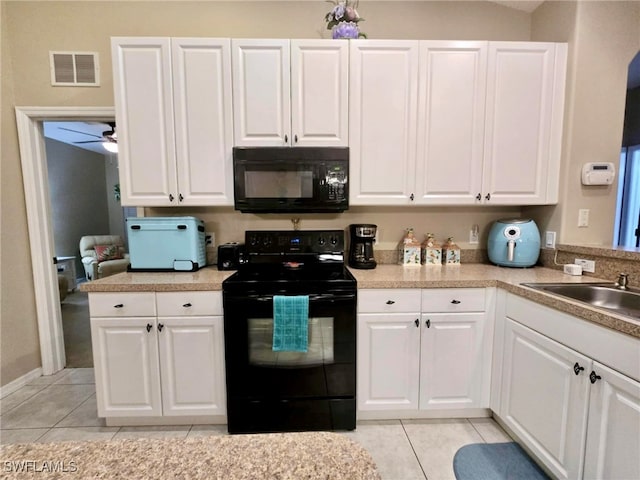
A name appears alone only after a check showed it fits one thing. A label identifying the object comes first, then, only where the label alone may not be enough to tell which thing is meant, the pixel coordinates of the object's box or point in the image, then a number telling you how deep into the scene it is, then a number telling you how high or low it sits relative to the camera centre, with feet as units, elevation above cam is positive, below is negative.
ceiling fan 13.28 +3.44
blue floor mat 5.15 -4.43
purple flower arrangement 6.59 +4.34
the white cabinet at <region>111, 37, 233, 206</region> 6.41 +2.11
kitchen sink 5.24 -1.43
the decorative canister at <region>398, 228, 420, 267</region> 7.57 -0.92
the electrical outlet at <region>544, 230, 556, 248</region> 7.02 -0.57
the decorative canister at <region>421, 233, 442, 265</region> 7.62 -0.96
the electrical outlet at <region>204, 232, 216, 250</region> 7.80 -0.62
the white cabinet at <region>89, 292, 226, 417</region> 5.94 -2.75
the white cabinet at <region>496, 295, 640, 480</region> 3.77 -2.66
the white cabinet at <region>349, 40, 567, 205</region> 6.61 +2.09
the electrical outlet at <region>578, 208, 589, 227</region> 6.81 -0.05
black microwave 6.56 +0.83
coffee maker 7.09 -0.73
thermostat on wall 6.60 +0.91
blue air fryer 6.97 -0.64
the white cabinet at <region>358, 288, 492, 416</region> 6.08 -2.74
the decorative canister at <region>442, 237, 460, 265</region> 7.69 -0.99
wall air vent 7.52 +3.70
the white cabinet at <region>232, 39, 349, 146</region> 6.48 +2.70
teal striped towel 5.68 -2.02
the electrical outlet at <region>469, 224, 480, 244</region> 8.04 -0.50
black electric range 5.83 -2.86
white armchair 16.34 -2.34
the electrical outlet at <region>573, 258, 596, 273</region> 6.09 -1.03
